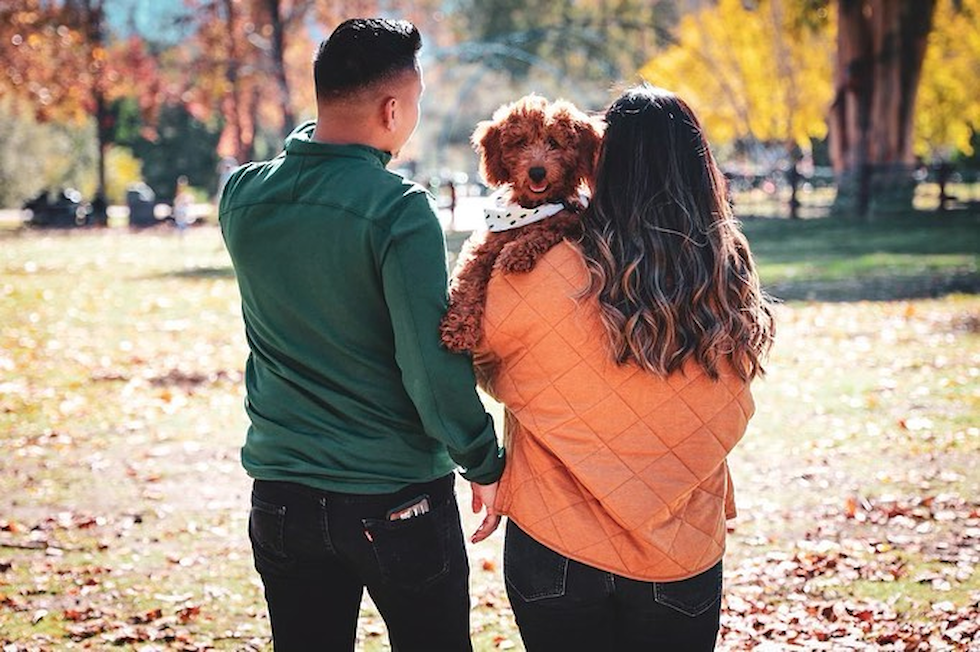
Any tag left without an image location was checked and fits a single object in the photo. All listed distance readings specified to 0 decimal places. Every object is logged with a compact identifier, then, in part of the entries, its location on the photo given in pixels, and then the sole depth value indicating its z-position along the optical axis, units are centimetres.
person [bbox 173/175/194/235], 2873
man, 273
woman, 279
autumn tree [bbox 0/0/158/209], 3528
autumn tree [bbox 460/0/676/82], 7325
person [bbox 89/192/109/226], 3750
